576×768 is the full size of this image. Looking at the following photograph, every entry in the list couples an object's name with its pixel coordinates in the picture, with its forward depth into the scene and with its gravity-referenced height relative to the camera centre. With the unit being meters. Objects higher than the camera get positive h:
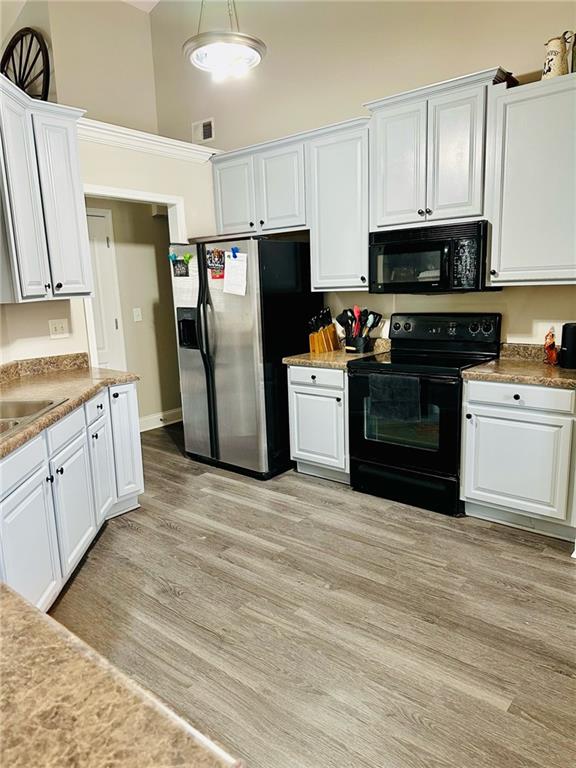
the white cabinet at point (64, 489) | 1.96 -0.90
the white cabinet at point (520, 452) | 2.70 -0.92
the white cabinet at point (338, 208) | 3.51 +0.48
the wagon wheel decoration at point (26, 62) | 4.24 +1.82
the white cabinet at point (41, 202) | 2.80 +0.49
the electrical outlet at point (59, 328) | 3.45 -0.24
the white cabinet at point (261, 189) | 3.86 +0.71
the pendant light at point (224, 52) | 2.73 +1.22
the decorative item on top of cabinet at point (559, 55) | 2.76 +1.10
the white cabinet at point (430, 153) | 2.97 +0.72
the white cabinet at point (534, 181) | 2.72 +0.48
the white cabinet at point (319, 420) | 3.58 -0.93
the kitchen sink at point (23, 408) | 2.45 -0.53
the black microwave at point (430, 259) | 3.04 +0.11
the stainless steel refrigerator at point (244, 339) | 3.68 -0.38
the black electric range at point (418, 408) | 3.07 -0.76
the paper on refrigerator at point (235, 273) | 3.60 +0.08
